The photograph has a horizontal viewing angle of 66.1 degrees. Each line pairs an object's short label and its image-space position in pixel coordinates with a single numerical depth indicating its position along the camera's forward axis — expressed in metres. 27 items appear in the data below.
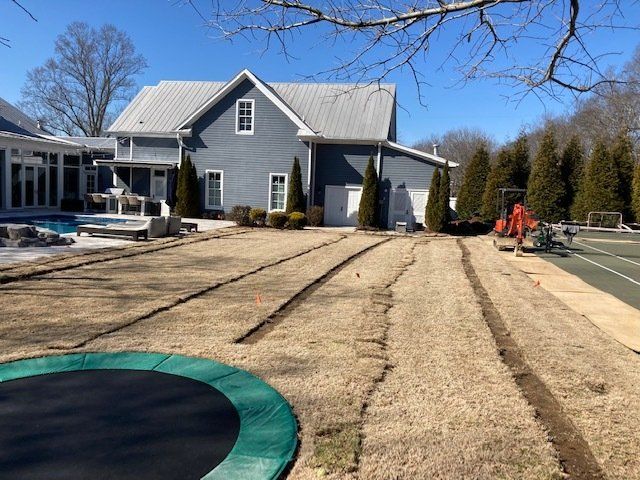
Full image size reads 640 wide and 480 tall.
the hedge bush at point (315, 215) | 22.03
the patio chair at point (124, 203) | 23.08
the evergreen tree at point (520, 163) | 23.86
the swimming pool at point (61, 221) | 17.27
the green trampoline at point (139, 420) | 2.94
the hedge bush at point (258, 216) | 20.95
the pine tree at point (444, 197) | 20.92
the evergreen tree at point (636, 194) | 23.95
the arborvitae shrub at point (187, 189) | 22.42
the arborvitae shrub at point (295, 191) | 21.92
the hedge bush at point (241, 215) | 21.02
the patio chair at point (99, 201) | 23.86
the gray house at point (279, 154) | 22.38
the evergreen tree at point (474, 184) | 24.00
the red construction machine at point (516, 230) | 14.85
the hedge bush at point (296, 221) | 20.53
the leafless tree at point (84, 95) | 44.59
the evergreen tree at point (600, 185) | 23.91
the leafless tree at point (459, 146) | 50.00
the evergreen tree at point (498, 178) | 23.06
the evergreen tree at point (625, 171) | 24.59
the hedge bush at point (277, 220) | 20.52
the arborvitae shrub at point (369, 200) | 21.67
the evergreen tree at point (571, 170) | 25.09
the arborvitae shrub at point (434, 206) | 21.09
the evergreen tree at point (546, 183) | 24.17
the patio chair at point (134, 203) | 23.03
